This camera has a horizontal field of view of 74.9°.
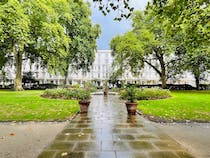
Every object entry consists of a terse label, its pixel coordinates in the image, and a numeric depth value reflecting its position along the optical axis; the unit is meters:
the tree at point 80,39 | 17.87
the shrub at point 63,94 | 10.71
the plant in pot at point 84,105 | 6.61
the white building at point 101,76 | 36.42
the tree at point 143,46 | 17.21
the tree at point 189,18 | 3.93
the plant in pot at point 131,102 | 6.25
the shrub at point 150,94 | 10.80
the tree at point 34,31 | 11.28
